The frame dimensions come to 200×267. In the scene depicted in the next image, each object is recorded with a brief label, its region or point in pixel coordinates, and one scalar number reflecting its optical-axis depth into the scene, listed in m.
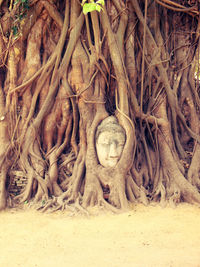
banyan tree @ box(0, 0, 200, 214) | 4.50
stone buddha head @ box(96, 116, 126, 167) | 4.41
